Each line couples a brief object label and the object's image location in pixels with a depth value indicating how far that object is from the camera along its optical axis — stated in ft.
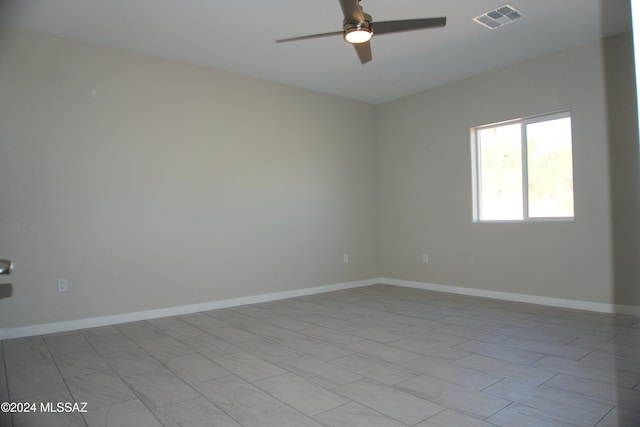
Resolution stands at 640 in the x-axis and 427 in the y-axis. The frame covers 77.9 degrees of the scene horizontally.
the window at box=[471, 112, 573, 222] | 14.34
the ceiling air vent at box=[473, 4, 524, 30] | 11.24
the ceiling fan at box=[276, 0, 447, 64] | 7.59
